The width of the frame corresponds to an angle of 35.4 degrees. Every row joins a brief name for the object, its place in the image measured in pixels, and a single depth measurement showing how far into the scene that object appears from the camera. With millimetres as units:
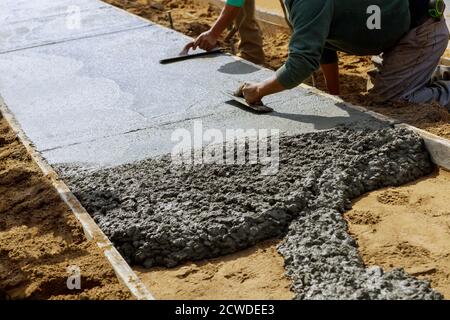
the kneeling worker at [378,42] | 4438
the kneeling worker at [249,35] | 7152
